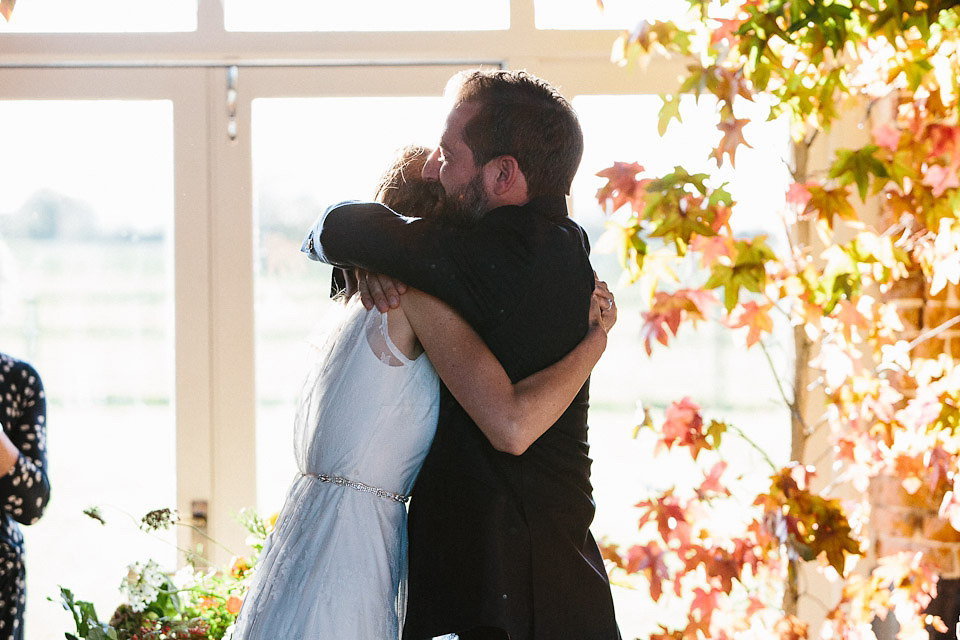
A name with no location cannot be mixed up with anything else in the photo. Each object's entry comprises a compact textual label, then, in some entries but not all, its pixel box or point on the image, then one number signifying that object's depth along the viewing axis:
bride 3.48
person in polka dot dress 4.31
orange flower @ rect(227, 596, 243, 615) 4.33
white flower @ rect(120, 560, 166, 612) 4.40
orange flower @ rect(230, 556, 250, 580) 4.51
